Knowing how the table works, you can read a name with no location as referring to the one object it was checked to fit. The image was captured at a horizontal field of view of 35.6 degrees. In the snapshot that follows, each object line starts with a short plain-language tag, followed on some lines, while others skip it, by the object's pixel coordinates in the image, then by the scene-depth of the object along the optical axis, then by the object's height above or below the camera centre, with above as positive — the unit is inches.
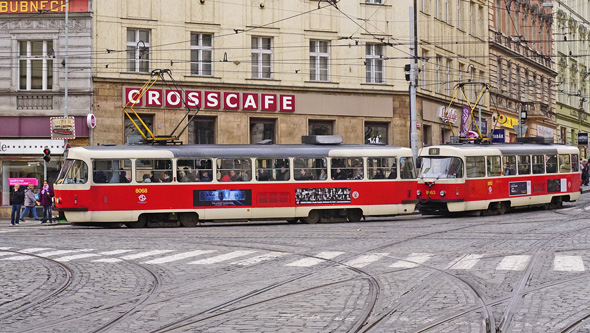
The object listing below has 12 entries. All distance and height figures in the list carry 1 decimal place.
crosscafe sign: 1443.2 +141.5
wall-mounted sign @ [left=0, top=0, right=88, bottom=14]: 1390.3 +275.5
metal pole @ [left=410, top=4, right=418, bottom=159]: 1398.9 +144.4
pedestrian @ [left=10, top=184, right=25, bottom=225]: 1211.2 -19.0
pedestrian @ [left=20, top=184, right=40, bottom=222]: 1280.8 -18.6
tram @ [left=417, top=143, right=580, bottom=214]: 1228.5 +11.9
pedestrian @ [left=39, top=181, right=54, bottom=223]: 1272.1 -18.4
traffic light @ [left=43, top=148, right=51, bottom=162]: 1300.4 +47.9
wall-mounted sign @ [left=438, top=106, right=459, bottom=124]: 1831.9 +143.0
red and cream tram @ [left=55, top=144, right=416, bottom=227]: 1039.0 +4.3
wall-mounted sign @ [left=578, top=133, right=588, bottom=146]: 2583.7 +129.5
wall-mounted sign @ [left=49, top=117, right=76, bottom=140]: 1358.3 +88.6
